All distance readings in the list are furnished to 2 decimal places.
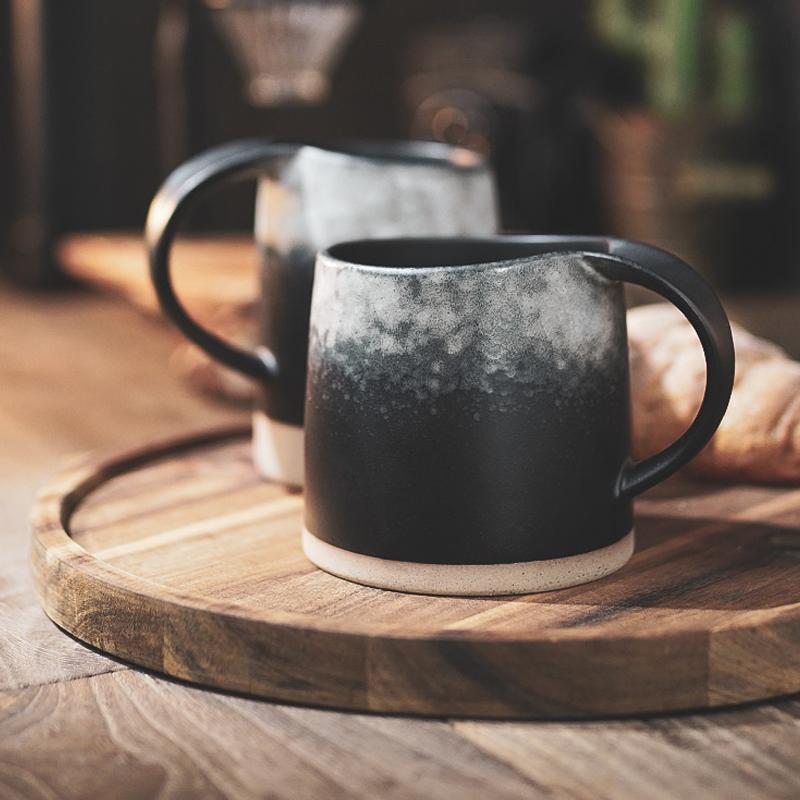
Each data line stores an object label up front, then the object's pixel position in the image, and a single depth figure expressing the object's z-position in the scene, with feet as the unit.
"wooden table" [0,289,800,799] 1.58
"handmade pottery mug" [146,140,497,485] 2.13
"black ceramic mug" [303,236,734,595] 1.78
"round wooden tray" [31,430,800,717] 1.67
